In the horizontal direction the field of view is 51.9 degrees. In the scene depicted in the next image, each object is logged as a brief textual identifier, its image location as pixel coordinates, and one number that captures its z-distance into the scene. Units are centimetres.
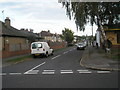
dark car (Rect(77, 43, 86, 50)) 2783
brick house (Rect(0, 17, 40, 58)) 1593
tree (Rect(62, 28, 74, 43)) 5562
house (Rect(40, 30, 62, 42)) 6254
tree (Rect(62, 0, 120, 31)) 1415
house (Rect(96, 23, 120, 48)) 2001
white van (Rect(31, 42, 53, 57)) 1498
